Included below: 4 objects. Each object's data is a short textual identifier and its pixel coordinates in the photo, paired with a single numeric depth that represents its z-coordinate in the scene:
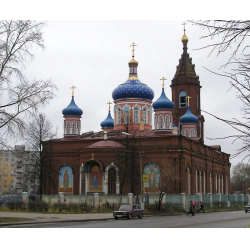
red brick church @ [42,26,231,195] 49.00
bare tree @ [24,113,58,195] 47.66
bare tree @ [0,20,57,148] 20.86
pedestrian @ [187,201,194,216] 33.96
